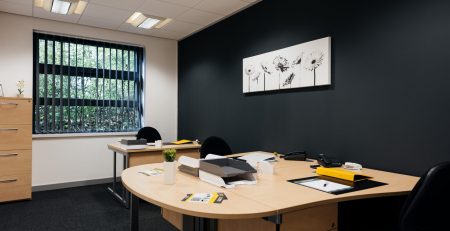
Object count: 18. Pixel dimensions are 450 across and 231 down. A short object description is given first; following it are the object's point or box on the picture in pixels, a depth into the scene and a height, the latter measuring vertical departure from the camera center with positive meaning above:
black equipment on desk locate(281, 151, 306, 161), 2.88 -0.42
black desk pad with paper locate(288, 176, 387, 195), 1.70 -0.44
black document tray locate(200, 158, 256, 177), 1.71 -0.34
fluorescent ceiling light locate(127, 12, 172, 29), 4.32 +1.44
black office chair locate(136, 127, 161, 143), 4.40 -0.33
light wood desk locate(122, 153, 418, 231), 1.29 -0.43
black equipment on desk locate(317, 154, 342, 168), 2.48 -0.42
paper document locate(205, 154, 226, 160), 2.06 -0.32
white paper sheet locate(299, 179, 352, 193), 1.66 -0.43
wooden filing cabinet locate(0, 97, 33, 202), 3.75 -0.48
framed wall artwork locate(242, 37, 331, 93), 2.85 +0.52
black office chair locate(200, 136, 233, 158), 2.97 -0.36
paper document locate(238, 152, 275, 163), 2.54 -0.41
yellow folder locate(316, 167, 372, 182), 1.88 -0.41
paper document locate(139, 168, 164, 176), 2.00 -0.42
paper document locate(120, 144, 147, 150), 3.60 -0.43
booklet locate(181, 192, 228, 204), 1.39 -0.42
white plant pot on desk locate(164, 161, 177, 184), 1.73 -0.36
